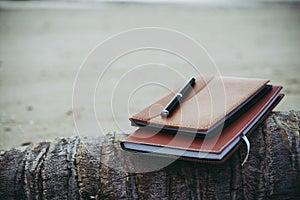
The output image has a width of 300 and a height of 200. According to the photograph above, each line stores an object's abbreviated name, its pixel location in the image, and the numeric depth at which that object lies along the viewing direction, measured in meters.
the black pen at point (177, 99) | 0.91
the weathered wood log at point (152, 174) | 0.88
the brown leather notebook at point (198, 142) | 0.82
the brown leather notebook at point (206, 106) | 0.87
